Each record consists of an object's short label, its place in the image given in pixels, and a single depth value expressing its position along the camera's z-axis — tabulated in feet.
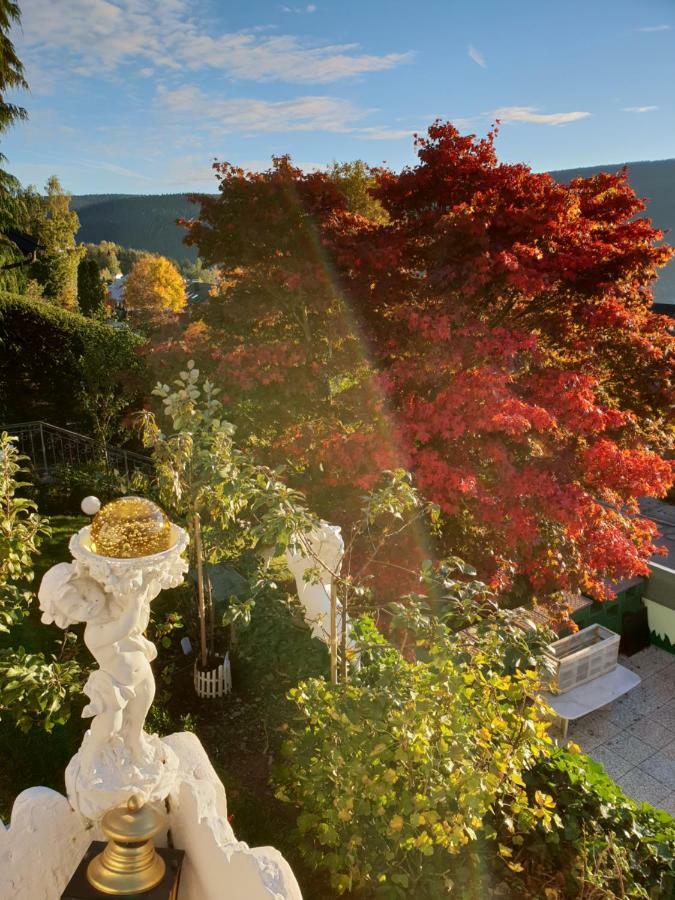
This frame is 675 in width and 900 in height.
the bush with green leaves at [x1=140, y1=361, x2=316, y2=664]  9.97
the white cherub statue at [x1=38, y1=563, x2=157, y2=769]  5.32
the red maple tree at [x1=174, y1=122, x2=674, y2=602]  18.16
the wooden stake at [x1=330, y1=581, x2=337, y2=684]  11.14
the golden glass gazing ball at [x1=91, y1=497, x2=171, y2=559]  5.26
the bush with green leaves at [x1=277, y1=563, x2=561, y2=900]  8.93
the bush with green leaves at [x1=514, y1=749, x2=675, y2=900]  10.55
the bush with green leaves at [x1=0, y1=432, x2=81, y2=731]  10.09
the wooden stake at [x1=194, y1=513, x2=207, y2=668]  14.67
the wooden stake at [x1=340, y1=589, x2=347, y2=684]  11.56
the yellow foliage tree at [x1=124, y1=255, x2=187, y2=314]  115.24
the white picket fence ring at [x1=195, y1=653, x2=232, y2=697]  15.26
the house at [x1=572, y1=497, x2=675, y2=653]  24.52
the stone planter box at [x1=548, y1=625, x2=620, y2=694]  20.21
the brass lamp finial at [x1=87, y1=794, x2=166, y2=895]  5.99
